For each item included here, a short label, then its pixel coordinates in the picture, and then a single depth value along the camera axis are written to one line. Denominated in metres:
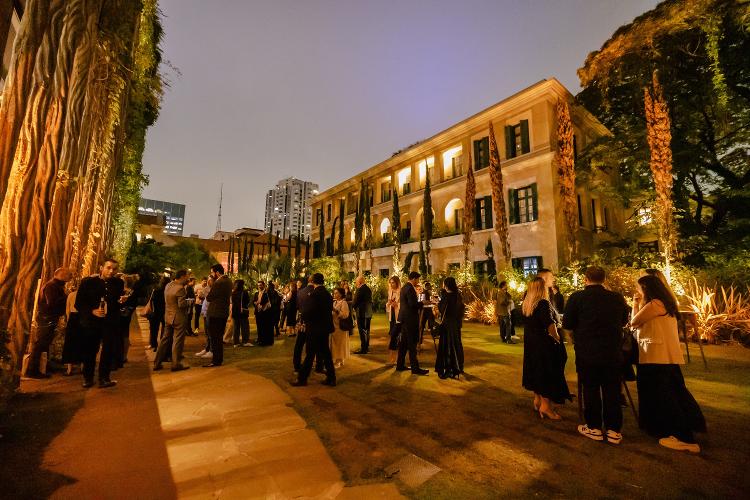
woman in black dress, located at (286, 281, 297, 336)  10.64
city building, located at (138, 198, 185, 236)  176.50
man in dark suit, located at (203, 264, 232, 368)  6.65
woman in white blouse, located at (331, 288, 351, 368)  6.50
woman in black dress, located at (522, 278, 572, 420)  4.09
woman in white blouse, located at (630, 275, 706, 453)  3.38
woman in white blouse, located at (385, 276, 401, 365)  7.37
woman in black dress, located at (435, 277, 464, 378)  5.87
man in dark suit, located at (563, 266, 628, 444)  3.50
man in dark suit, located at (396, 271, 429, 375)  6.14
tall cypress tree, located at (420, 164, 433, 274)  22.12
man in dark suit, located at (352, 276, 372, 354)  8.25
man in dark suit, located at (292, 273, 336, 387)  5.41
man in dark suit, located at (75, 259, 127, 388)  5.16
